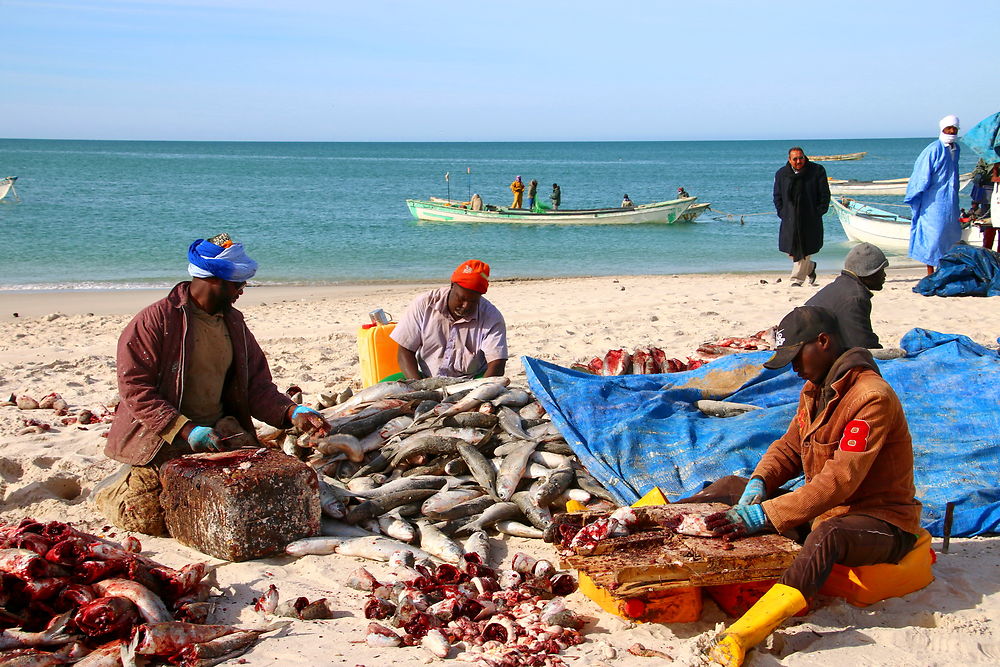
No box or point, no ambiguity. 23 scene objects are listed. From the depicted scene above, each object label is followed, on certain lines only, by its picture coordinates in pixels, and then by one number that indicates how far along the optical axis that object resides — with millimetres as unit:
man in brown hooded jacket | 3713
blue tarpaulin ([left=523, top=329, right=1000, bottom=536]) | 5273
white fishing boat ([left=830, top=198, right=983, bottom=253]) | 20219
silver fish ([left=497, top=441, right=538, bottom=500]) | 5277
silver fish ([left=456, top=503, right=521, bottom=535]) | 5008
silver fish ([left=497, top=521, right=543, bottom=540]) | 5023
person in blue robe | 12133
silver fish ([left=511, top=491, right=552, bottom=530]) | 5012
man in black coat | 12164
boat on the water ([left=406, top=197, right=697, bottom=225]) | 28906
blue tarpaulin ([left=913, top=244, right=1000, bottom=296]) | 11789
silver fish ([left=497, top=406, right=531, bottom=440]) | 5777
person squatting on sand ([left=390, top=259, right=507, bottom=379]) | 6824
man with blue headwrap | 4844
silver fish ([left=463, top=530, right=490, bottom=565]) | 4687
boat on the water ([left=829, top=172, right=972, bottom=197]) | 32438
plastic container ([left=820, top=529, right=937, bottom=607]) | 3957
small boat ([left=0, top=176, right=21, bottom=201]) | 34759
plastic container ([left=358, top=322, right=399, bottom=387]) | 7336
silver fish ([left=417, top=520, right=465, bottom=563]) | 4672
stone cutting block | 4496
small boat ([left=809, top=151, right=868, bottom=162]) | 86488
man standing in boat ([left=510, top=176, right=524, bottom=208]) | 31062
